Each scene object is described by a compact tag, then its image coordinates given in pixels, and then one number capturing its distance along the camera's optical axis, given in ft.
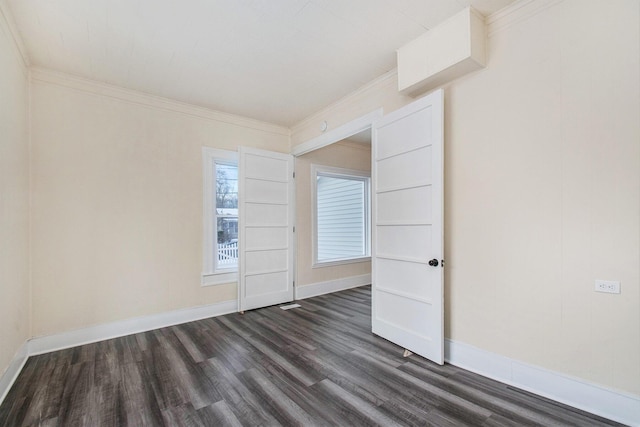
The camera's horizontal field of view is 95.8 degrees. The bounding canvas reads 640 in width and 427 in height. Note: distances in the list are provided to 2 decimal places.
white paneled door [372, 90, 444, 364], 8.45
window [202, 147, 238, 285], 13.44
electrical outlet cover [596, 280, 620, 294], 5.96
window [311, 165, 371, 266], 20.13
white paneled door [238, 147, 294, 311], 13.96
